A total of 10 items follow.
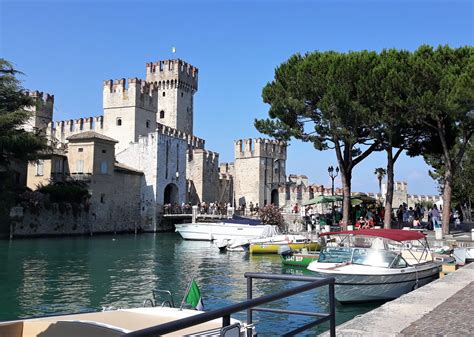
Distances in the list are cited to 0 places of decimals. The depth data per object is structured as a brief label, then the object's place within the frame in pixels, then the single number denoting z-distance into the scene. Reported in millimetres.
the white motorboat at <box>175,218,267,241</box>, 30766
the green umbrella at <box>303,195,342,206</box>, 31047
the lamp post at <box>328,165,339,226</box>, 29719
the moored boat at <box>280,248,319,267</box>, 19016
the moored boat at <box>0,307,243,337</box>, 5230
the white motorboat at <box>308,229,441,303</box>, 12008
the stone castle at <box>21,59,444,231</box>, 38375
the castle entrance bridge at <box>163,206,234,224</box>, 42031
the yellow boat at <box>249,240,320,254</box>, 23767
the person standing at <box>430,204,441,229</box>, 26969
